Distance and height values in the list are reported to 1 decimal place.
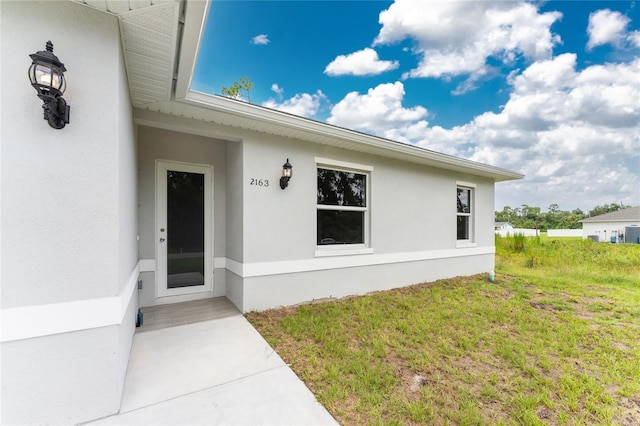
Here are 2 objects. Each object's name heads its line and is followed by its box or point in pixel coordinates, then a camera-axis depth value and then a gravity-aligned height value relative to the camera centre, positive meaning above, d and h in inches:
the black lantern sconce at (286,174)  165.5 +24.7
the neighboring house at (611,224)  1128.8 -54.5
